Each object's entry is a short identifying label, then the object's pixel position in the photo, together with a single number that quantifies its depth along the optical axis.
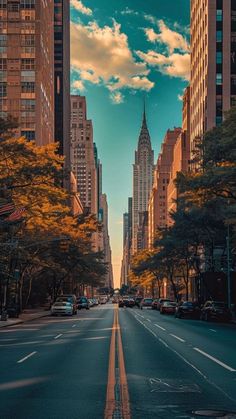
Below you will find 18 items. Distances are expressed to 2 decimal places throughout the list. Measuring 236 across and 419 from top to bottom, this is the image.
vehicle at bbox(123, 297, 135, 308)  99.12
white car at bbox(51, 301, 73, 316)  56.16
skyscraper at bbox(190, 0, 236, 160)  102.00
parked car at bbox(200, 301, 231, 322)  46.03
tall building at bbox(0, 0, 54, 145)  108.38
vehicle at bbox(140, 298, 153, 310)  91.44
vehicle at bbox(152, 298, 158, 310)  81.89
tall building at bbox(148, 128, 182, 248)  189.62
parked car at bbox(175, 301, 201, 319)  51.34
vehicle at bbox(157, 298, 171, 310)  66.08
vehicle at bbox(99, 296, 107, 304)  146.38
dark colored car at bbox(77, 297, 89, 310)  85.49
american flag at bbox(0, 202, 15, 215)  35.50
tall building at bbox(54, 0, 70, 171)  152.66
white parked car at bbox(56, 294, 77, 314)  59.28
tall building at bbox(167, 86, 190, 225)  127.75
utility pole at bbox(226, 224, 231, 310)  51.22
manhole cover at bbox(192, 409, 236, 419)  9.39
